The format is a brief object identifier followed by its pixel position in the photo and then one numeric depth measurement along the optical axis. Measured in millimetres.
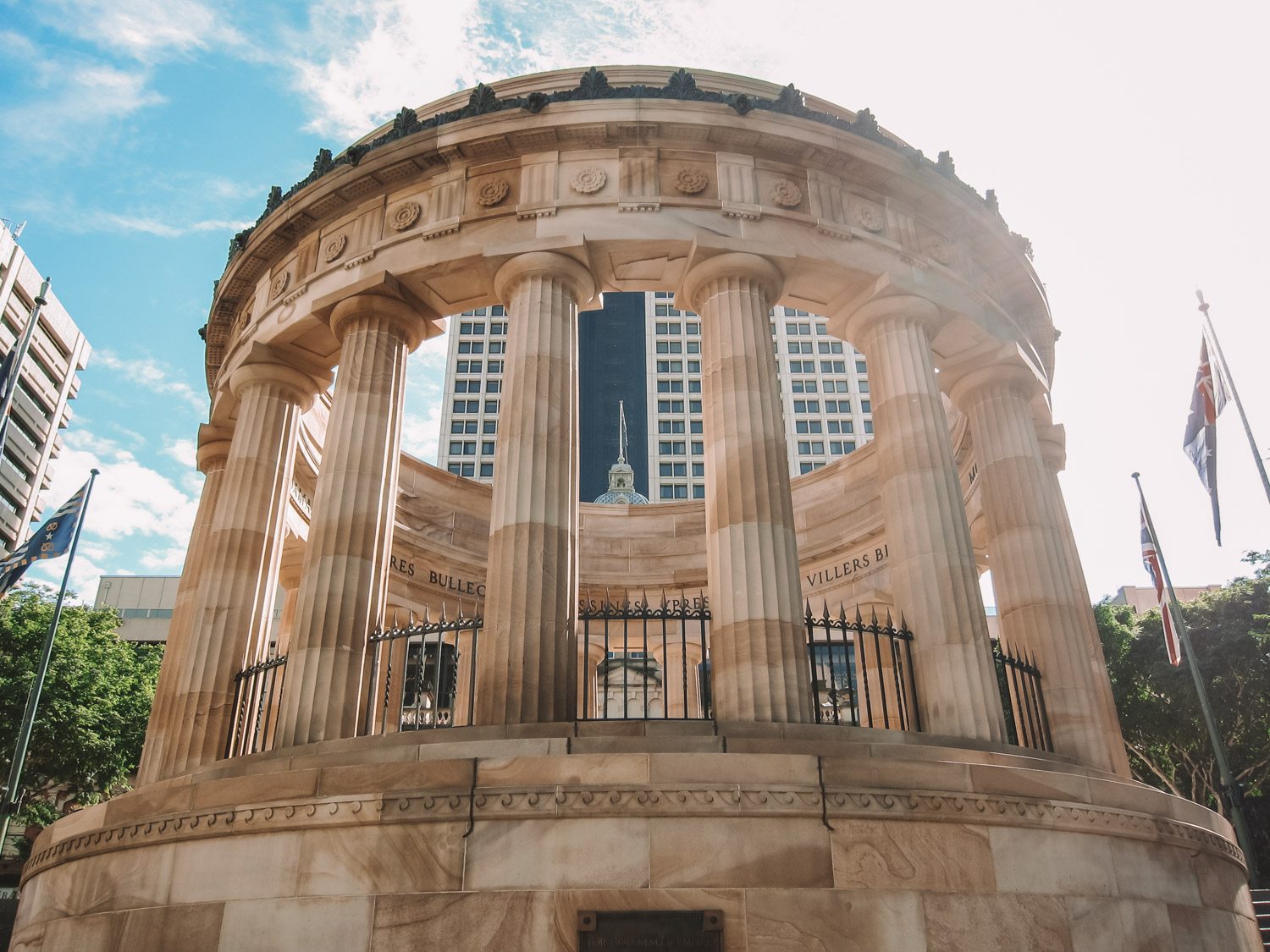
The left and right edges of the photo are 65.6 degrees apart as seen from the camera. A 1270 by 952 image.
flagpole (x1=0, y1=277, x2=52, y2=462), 27142
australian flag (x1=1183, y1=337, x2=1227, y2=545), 27281
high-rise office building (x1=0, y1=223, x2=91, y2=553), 102062
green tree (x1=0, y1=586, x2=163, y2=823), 44438
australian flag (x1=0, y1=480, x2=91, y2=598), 28627
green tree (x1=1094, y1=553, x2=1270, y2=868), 47125
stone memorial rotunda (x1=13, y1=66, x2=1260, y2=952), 14359
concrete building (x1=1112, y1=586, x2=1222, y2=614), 120375
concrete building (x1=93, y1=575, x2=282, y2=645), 130875
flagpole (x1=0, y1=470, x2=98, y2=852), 36406
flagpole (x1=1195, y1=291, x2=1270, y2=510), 28156
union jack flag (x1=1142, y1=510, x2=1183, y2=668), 34500
